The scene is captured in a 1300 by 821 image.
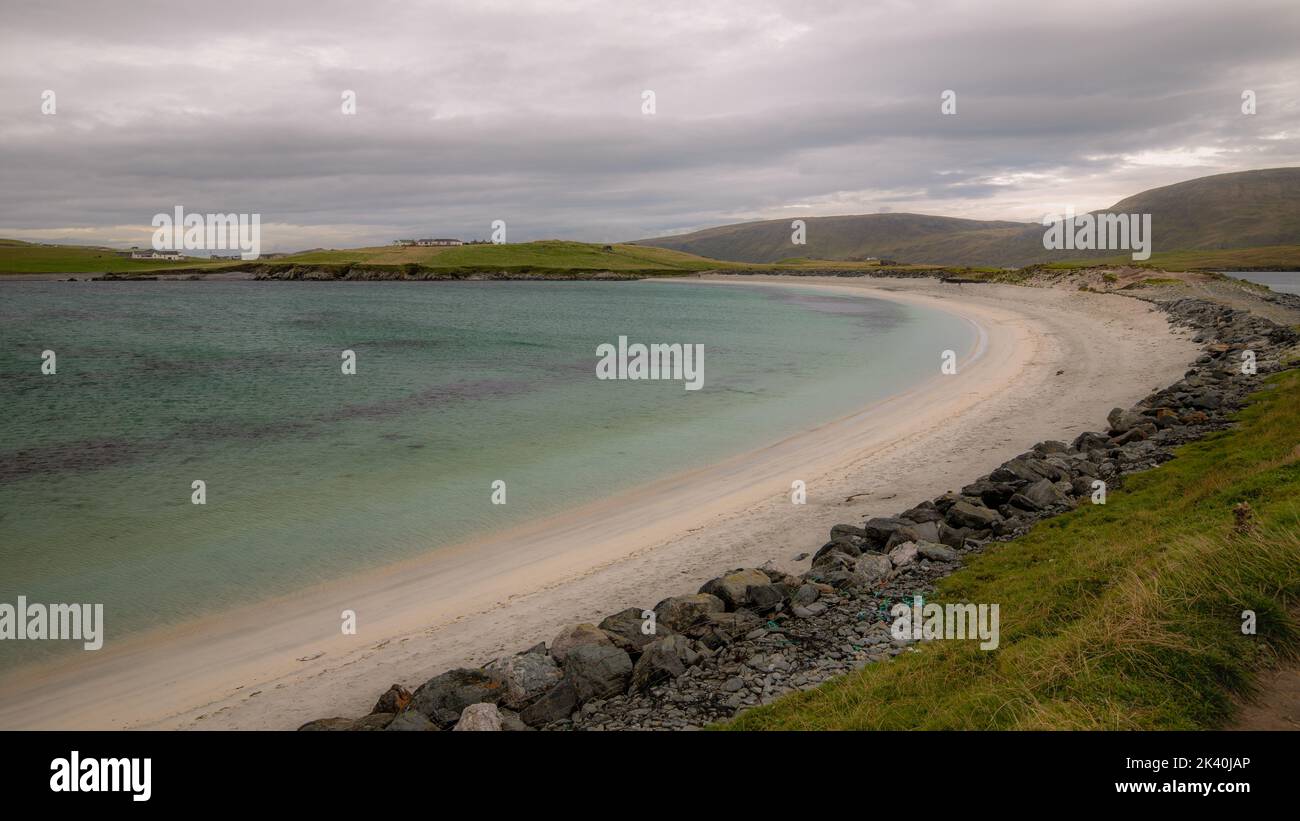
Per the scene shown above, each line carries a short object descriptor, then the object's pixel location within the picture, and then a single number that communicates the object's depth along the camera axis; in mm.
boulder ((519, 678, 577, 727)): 7574
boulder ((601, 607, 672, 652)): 9219
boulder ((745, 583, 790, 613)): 9578
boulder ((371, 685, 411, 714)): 8453
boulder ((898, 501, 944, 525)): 12502
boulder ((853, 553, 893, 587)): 10094
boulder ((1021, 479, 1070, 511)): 12211
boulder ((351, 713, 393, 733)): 7802
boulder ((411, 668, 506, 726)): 7950
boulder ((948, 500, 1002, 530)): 11734
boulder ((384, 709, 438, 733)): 7363
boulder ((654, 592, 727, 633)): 9469
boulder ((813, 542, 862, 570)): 10867
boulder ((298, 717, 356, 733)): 7914
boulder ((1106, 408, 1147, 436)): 16719
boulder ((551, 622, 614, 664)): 8977
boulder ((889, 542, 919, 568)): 10555
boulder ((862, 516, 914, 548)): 11883
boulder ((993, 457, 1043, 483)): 13773
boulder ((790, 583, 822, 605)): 9516
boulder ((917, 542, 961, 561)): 10570
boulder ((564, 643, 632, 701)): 7934
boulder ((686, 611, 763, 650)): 8742
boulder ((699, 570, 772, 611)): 10000
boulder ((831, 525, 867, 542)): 12427
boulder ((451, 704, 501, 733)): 7152
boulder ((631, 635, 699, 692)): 7953
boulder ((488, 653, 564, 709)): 8062
